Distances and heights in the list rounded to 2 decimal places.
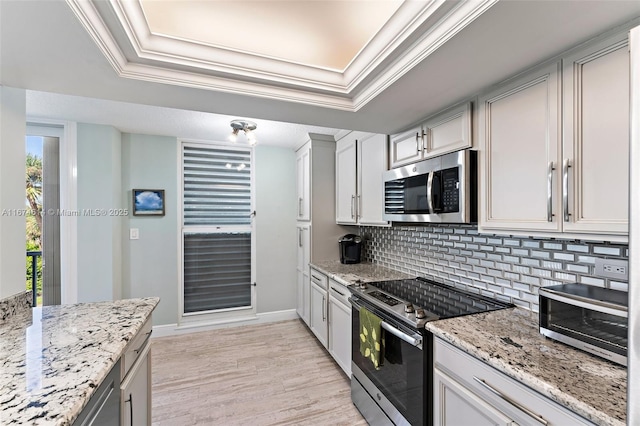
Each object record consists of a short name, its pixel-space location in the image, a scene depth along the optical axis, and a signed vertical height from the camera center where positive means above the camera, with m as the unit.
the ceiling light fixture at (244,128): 2.87 +0.88
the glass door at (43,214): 2.84 -0.03
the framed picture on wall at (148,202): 3.35 +0.11
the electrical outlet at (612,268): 1.23 -0.25
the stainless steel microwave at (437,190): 1.64 +0.14
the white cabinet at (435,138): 1.70 +0.51
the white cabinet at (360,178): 2.57 +0.35
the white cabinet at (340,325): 2.41 -1.03
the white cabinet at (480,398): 0.95 -0.73
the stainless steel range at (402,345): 1.48 -0.77
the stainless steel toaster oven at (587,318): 1.00 -0.43
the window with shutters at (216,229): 3.68 -0.24
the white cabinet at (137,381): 1.25 -0.84
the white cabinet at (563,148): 1.04 +0.27
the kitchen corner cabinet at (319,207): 3.37 +0.05
